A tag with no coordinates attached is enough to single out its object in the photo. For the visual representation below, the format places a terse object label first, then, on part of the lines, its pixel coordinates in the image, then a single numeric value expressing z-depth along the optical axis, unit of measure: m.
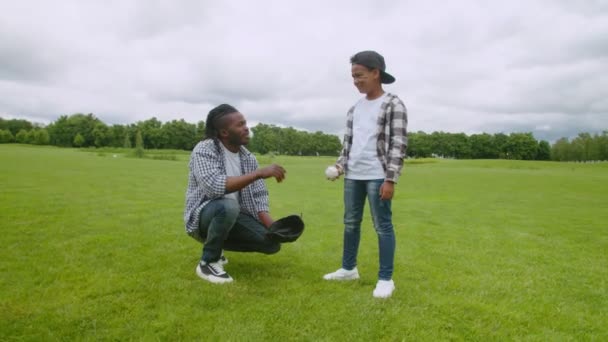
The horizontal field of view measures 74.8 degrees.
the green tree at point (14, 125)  120.94
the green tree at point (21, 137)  108.25
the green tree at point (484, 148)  126.19
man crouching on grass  4.32
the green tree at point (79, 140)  109.12
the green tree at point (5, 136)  107.49
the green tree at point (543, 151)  122.56
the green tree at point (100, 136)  110.44
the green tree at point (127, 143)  93.62
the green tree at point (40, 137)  107.86
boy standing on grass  4.27
